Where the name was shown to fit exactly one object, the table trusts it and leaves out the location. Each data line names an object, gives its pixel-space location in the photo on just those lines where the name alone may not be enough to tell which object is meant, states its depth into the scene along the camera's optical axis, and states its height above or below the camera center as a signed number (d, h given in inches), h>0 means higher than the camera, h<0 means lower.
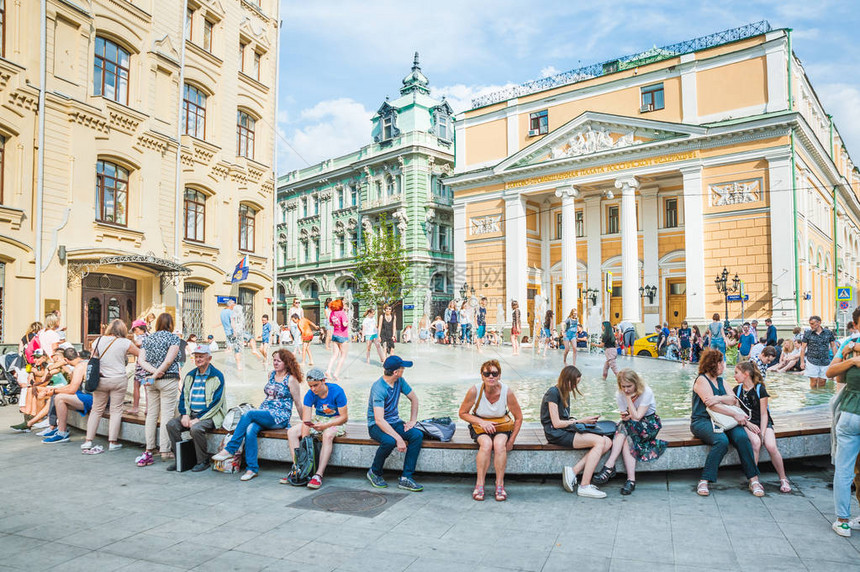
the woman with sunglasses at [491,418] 251.1 -46.1
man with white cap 299.7 -48.6
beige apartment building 719.7 +213.9
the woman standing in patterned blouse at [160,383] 312.8 -38.1
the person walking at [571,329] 739.4 -25.9
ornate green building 1861.5 +342.5
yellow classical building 1233.4 +283.1
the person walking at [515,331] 907.4 -33.7
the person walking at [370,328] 737.0 -25.1
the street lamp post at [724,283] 1184.2 +50.1
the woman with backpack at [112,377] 341.1 -37.8
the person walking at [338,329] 573.9 -18.8
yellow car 1107.3 -69.0
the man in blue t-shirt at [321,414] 273.3 -47.9
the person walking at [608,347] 599.2 -39.0
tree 1774.1 +114.9
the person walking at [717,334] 829.8 -35.7
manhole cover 236.4 -77.6
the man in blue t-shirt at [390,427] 263.1 -51.7
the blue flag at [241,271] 1019.3 +64.1
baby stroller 571.2 -68.0
